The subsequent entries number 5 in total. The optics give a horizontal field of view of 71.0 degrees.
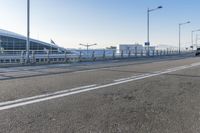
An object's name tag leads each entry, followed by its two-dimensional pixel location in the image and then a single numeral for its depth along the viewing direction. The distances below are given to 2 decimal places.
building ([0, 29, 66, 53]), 32.80
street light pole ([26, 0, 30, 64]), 12.50
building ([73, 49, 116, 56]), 17.24
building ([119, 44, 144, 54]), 21.84
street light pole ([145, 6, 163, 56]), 23.94
